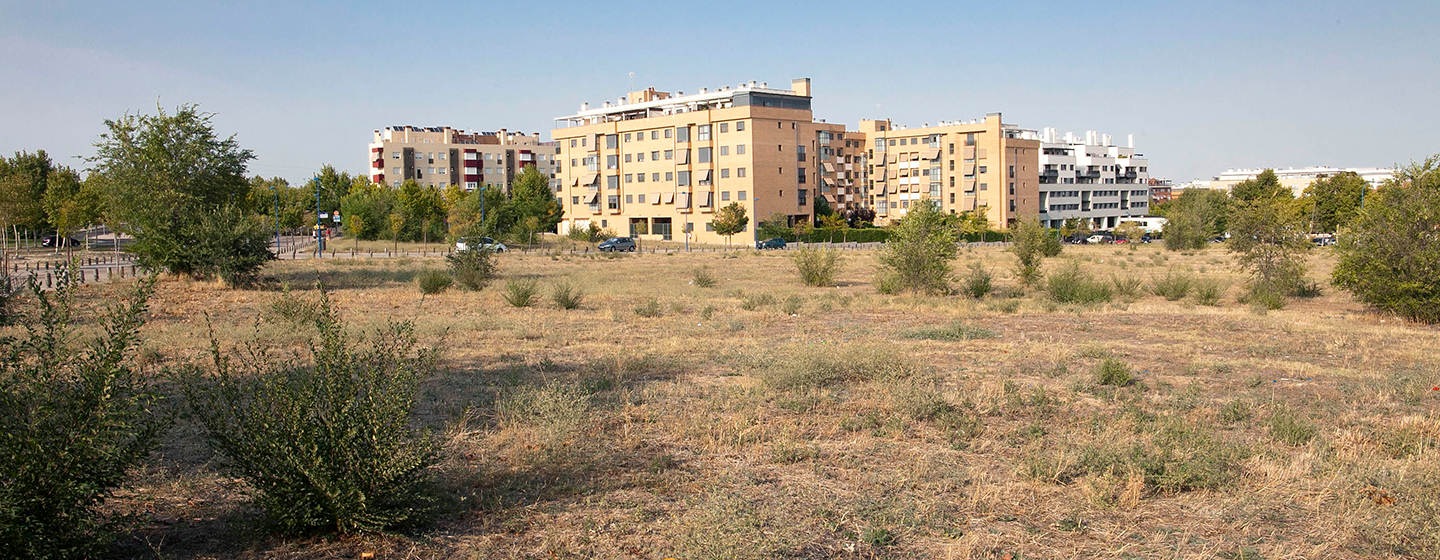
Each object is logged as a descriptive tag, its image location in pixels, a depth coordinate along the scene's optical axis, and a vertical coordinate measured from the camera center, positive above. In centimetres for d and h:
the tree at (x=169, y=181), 2928 +227
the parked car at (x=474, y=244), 2958 -5
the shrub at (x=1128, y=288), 2738 -166
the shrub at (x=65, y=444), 494 -112
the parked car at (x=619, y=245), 7188 -33
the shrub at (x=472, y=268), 2884 -83
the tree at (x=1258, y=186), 9874 +550
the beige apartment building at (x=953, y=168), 11544 +897
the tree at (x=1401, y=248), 1928 -37
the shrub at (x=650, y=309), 2162 -168
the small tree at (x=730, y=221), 8256 +172
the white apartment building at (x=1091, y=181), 13250 +854
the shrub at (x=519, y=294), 2359 -139
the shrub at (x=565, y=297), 2345 -149
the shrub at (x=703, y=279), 3278 -148
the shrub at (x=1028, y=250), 3198 -52
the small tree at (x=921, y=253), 2834 -50
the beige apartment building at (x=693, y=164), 9044 +813
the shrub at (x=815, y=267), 3331 -108
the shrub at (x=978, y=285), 2761 -150
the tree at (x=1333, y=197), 9038 +375
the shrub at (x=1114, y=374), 1194 -187
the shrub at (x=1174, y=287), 2742 -166
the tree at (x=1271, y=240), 2834 -24
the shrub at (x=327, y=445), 573 -131
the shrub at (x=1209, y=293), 2628 -177
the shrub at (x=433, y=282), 2728 -120
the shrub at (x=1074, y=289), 2559 -157
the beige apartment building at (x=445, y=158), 13762 +1334
